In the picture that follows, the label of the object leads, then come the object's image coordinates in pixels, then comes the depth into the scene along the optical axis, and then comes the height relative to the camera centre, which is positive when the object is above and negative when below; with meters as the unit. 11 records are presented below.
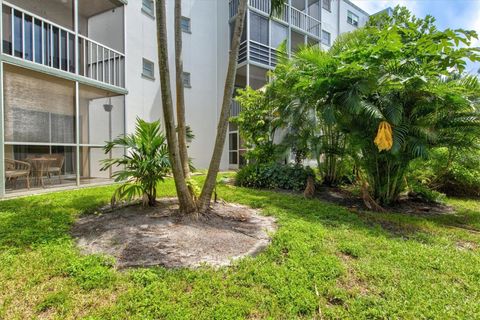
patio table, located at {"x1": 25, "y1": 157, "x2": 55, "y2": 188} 7.09 -0.43
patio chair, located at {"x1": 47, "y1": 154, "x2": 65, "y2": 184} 7.47 -0.37
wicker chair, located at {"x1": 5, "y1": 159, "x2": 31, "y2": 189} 6.28 -0.45
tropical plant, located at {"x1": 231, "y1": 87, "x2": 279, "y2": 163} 9.49 +1.03
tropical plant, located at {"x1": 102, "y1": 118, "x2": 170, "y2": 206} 4.47 -0.16
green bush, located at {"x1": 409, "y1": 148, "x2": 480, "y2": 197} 6.96 -0.60
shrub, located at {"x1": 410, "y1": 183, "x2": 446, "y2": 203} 6.98 -1.11
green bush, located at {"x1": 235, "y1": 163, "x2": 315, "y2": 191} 8.11 -0.75
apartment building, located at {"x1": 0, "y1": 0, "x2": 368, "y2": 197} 6.62 +2.71
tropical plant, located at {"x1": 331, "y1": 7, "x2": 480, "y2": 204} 4.94 +1.21
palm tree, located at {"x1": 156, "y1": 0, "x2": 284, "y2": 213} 3.76 +0.58
